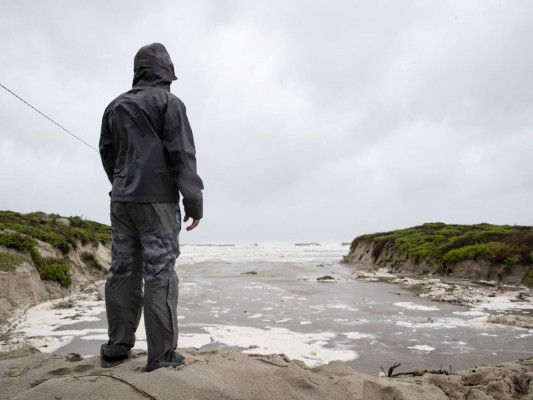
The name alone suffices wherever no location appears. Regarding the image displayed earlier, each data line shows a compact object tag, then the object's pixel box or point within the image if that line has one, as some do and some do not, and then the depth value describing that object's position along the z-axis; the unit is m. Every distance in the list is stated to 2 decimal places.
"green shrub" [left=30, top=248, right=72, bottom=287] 8.97
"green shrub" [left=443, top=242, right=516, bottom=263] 13.07
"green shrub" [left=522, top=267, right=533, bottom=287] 11.35
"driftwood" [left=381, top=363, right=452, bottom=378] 3.60
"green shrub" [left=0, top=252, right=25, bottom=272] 7.43
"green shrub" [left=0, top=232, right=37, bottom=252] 8.41
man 2.91
